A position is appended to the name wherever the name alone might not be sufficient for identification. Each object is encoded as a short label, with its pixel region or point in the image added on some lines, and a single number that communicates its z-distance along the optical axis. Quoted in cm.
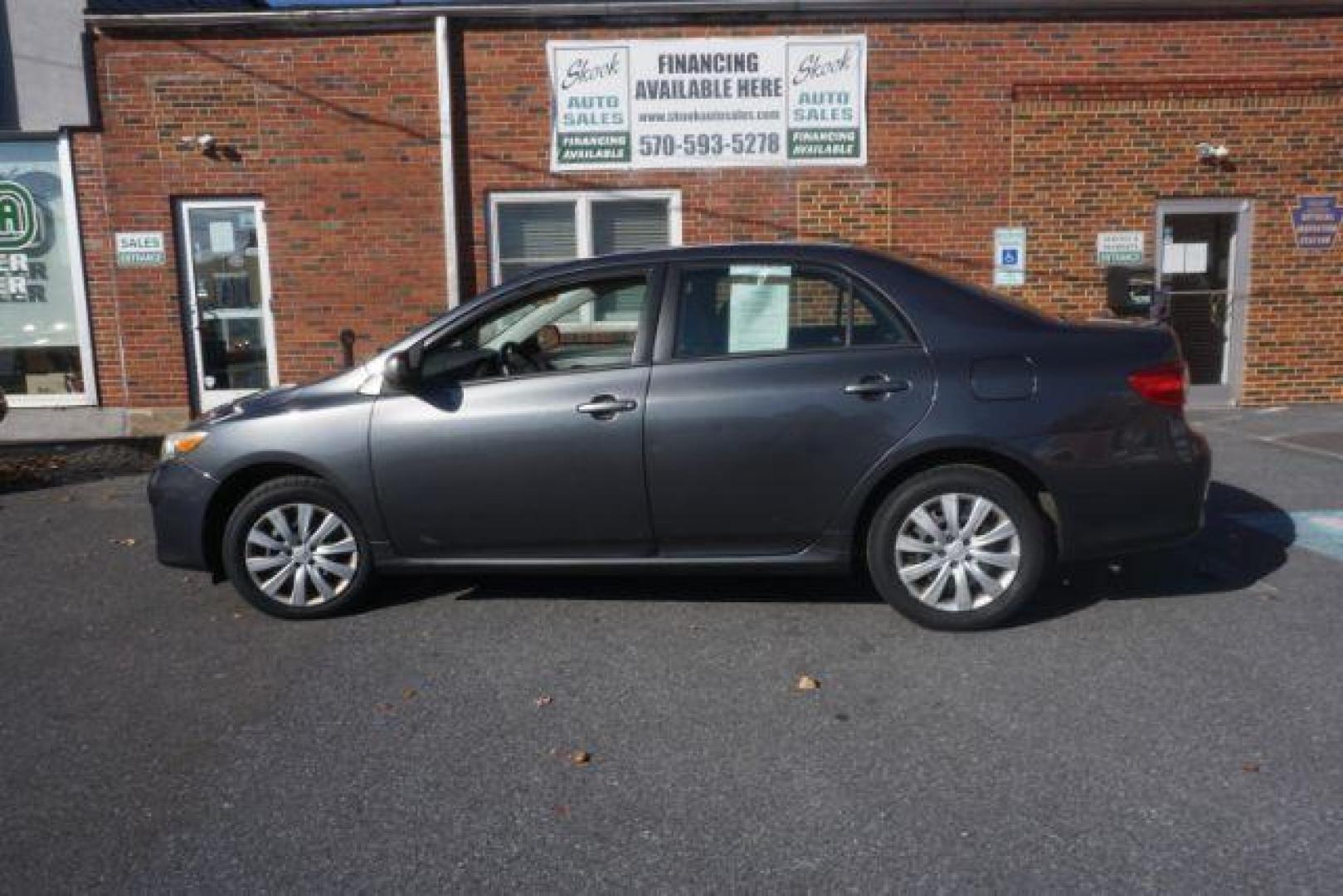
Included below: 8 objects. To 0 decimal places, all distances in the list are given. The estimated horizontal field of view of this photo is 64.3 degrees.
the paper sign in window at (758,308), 461
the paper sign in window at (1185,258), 1052
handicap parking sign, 1031
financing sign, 1005
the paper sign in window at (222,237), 1041
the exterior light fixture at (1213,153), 1013
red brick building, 1009
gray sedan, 444
